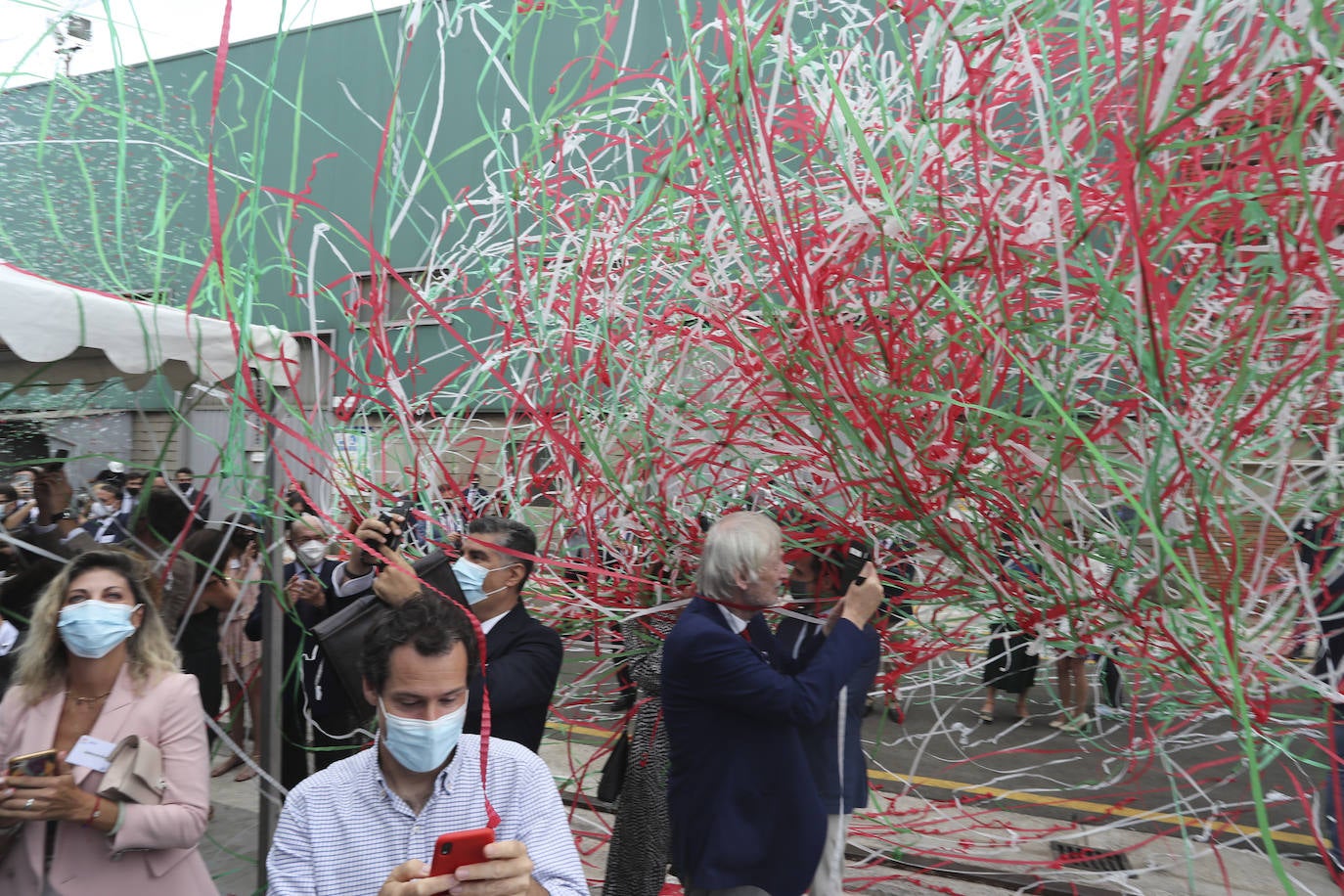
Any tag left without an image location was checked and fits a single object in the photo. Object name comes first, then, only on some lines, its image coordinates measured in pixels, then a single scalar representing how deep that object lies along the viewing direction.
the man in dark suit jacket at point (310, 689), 3.35
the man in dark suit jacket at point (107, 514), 5.48
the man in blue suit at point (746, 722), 2.14
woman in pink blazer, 2.02
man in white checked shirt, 1.45
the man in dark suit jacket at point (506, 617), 2.42
